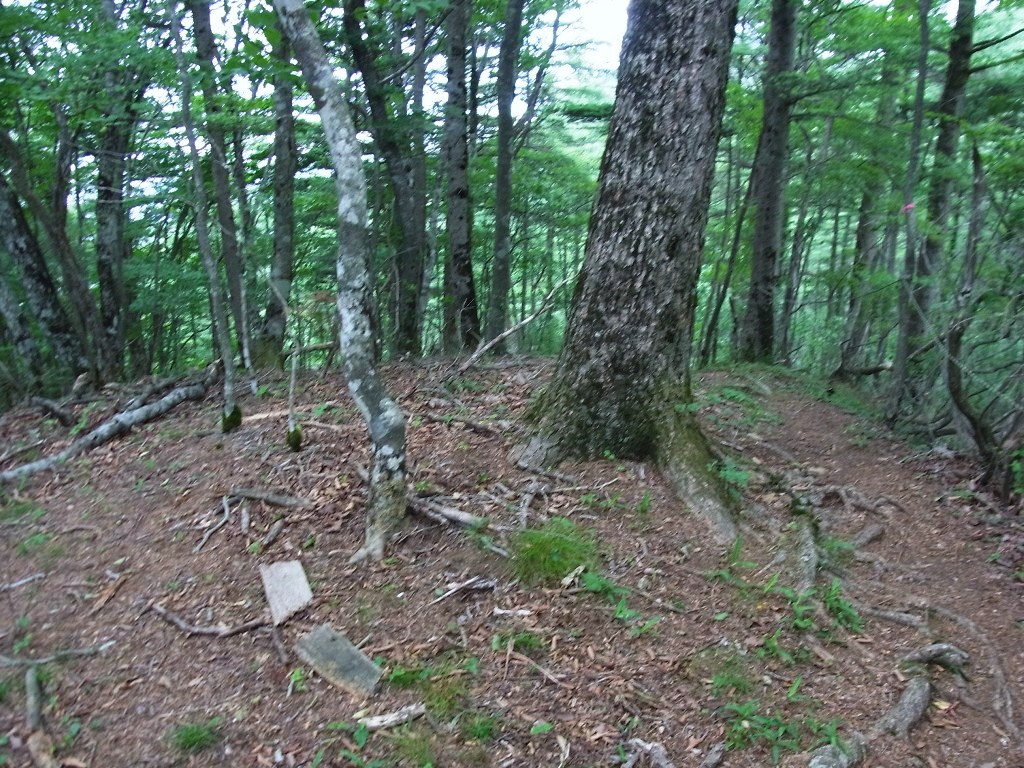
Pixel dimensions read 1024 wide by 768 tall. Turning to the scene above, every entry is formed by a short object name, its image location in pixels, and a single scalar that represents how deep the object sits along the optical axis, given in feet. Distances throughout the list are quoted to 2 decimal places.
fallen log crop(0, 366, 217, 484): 19.02
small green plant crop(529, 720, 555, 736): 10.91
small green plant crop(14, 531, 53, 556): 15.08
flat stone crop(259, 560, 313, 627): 12.93
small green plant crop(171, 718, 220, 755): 10.40
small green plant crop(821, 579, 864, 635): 14.47
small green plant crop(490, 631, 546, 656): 12.38
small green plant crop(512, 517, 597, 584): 13.91
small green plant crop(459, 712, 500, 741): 10.77
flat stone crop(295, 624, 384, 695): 11.56
